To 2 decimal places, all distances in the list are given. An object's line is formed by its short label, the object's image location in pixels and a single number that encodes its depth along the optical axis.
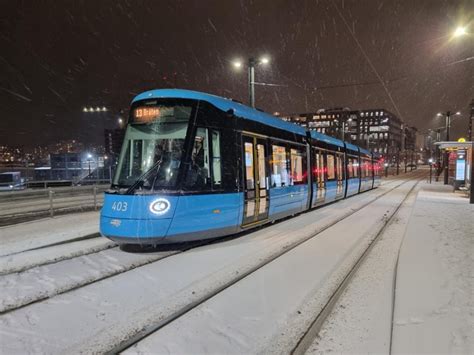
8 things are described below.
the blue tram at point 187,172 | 7.45
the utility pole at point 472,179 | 17.78
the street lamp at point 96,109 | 34.34
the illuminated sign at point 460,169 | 27.12
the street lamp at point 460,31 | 13.47
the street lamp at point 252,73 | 17.67
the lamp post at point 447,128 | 37.41
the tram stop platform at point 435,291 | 4.11
